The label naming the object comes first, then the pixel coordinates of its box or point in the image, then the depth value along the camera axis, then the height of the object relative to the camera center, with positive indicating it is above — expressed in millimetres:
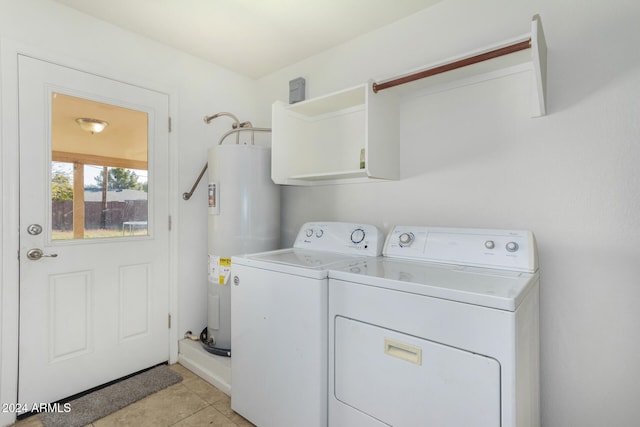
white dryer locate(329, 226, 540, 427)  984 -433
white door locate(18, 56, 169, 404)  1771 -117
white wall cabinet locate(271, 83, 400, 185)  1782 +514
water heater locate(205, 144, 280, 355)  2236 -8
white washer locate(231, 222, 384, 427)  1402 -559
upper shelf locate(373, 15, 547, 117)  1325 +723
